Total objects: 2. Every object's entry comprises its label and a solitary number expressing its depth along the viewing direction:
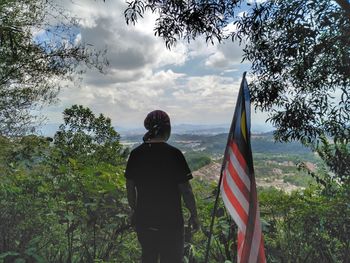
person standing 2.97
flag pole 2.73
